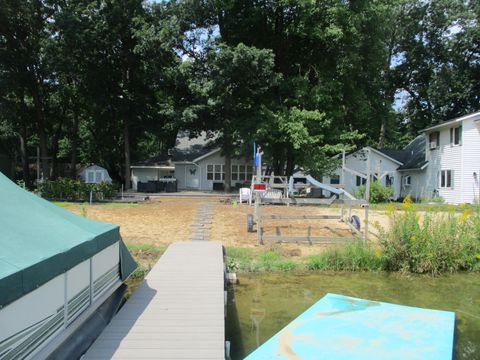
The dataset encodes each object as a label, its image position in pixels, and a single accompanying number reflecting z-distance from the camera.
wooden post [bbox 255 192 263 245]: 13.27
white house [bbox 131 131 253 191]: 37.03
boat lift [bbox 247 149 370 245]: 13.02
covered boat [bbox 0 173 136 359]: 4.06
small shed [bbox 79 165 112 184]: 37.69
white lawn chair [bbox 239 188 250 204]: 24.05
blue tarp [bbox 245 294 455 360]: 5.50
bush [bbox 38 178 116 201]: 24.30
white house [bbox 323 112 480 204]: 26.62
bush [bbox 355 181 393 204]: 26.23
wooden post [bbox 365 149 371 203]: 12.40
